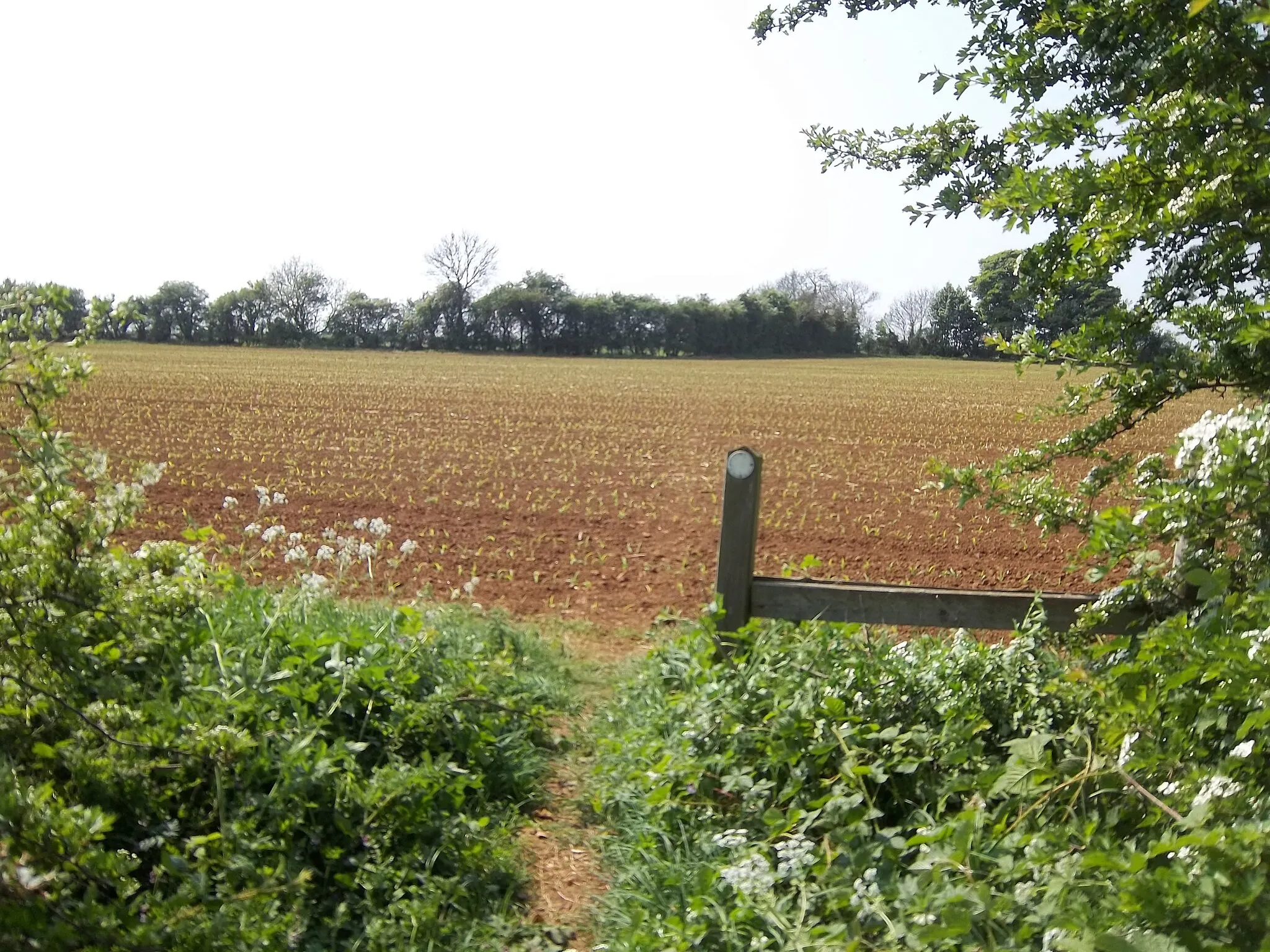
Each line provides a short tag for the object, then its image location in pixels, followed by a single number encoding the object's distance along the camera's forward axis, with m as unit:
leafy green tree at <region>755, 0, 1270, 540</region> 2.79
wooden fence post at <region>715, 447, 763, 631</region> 4.29
